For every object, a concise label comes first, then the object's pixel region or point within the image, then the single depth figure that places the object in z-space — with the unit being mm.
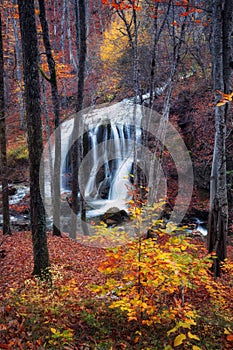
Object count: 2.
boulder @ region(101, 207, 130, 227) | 12977
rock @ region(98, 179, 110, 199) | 15953
